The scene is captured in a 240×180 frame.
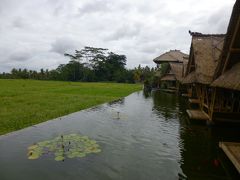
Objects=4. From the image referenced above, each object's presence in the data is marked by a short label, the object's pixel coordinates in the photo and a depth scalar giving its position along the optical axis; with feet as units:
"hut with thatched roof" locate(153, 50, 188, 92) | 90.44
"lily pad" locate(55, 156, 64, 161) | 17.93
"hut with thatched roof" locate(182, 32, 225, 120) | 32.22
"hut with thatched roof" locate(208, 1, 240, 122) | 21.66
